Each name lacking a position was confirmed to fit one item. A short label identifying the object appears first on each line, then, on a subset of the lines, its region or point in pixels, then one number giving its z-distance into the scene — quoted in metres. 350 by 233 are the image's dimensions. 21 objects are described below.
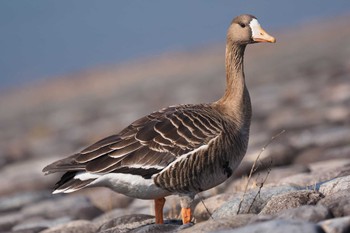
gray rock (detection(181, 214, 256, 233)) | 12.23
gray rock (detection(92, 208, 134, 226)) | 18.07
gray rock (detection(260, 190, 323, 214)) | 13.48
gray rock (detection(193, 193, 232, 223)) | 16.67
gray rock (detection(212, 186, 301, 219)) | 14.98
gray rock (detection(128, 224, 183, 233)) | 13.79
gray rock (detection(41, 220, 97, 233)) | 16.67
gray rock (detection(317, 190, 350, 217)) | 12.15
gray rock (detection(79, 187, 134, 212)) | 21.09
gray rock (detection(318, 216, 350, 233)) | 10.95
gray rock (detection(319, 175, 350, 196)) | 14.89
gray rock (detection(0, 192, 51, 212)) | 22.60
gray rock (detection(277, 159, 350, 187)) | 17.86
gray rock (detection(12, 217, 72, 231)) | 17.93
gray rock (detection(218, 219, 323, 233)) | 10.52
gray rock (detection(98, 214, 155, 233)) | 15.41
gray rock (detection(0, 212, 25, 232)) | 19.59
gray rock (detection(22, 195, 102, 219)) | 20.19
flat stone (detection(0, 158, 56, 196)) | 26.56
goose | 15.05
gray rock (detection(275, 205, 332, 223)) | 11.70
